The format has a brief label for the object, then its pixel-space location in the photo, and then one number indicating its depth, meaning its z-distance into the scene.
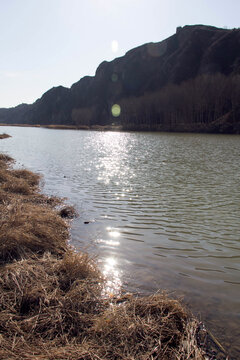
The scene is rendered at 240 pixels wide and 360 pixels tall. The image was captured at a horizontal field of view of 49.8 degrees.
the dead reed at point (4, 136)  56.28
